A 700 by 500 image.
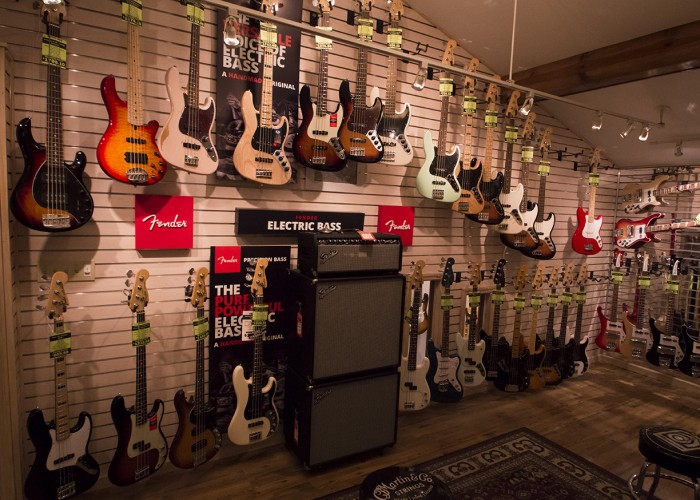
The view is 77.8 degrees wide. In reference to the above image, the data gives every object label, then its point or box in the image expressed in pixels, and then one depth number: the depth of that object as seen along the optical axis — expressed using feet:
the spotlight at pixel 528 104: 9.13
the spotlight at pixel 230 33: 6.40
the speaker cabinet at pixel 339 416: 8.00
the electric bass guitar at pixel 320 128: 8.29
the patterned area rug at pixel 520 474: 7.92
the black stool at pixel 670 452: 6.29
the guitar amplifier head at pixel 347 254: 7.86
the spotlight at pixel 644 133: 10.78
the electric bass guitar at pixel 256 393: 8.02
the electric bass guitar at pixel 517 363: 11.84
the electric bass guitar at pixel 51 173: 6.03
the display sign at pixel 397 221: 10.32
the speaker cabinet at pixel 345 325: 7.88
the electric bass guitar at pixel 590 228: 13.23
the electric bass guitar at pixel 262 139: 7.78
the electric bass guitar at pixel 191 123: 6.87
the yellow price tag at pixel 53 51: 5.94
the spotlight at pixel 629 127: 10.76
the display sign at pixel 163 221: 7.53
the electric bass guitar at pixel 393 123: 8.86
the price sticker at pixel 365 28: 8.27
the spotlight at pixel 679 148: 11.87
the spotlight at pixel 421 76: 8.04
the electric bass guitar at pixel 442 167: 9.80
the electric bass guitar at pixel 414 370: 10.03
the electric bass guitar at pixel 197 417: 7.55
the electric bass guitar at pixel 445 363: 10.68
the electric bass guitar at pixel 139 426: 7.00
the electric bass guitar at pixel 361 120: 8.56
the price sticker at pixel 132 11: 6.34
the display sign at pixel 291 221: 8.46
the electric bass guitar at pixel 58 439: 6.34
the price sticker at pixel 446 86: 9.35
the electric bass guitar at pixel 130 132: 6.56
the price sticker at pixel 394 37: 8.58
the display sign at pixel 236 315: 8.36
